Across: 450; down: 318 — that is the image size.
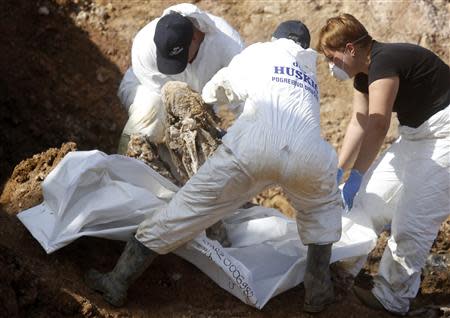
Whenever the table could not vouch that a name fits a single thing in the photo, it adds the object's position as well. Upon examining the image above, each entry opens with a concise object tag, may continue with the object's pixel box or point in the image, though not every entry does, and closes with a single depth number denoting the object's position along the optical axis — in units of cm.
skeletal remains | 881
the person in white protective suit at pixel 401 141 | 855
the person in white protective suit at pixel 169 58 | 947
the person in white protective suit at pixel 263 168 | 761
